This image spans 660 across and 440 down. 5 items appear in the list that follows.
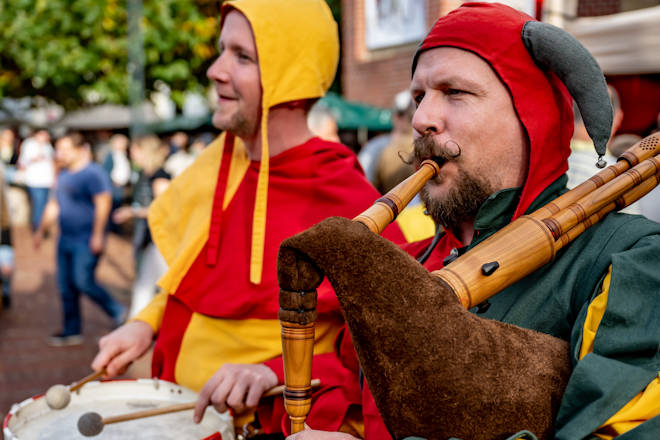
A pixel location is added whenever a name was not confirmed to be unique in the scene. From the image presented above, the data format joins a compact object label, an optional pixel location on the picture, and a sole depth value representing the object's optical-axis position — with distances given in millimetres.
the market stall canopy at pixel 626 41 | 5465
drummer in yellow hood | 2291
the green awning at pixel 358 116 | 11594
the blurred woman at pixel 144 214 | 6020
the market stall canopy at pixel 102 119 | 26111
